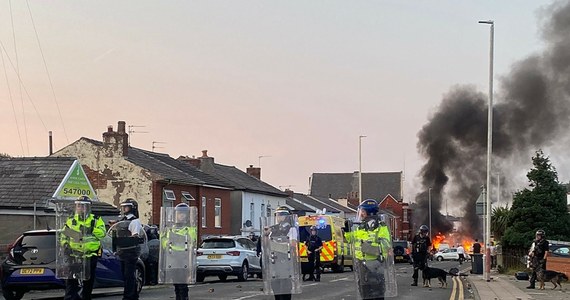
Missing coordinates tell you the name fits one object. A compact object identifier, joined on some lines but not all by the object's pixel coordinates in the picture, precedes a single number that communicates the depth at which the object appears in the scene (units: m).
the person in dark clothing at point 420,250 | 24.02
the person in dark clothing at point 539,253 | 23.17
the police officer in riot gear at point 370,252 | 10.66
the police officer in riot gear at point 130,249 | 13.55
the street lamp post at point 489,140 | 27.98
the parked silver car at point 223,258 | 26.62
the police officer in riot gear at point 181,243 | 13.11
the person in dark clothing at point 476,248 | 36.66
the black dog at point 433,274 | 23.05
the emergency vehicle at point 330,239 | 33.97
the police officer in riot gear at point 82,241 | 13.62
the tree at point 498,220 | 43.78
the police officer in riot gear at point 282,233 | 11.78
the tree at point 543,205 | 35.12
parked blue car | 17.45
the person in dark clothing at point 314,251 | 26.77
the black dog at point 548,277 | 22.92
